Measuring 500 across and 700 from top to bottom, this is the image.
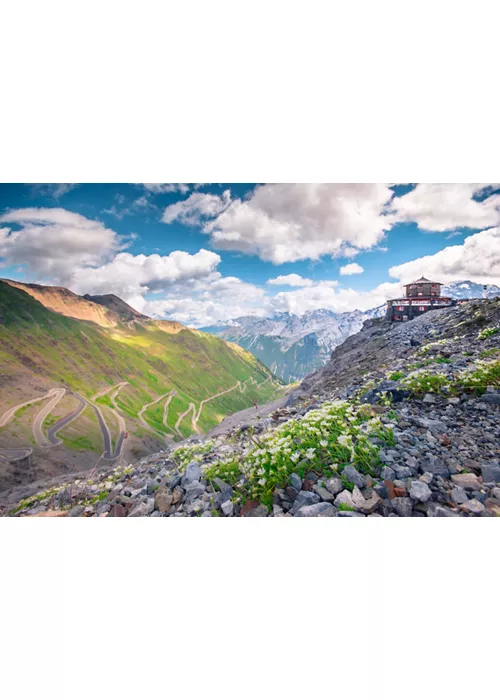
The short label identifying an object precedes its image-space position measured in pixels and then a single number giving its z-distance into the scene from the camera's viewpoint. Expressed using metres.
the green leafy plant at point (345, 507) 2.16
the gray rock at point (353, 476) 2.30
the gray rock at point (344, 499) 2.18
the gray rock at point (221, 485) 2.70
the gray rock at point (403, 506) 2.08
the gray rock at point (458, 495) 2.09
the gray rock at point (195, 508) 2.69
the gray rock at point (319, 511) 2.20
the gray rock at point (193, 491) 2.83
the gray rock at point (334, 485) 2.27
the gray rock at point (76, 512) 3.18
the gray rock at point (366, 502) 2.13
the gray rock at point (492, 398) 3.04
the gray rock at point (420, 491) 2.09
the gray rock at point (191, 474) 3.05
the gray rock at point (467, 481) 2.18
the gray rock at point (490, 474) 2.28
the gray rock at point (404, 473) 2.27
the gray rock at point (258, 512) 2.44
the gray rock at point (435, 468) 2.29
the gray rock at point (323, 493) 2.25
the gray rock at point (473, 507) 2.05
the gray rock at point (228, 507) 2.58
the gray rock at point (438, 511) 2.07
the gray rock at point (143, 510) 2.92
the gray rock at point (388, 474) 2.29
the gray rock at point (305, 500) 2.25
